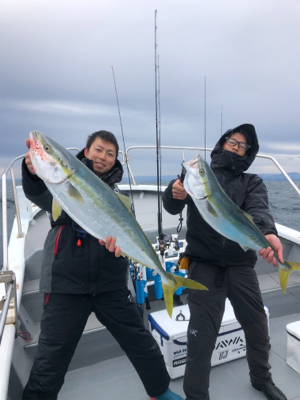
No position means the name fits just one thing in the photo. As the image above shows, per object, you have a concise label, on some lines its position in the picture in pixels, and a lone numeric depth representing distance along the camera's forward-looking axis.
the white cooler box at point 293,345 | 3.06
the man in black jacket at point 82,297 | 2.12
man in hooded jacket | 2.33
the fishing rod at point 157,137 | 4.34
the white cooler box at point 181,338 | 2.95
